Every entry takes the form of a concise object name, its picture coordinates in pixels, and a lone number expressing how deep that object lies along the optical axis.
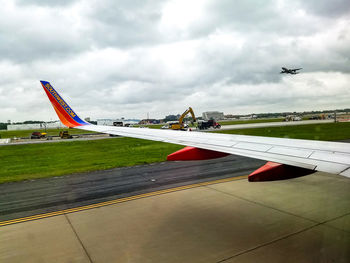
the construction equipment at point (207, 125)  57.06
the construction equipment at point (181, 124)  52.53
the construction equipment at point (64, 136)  42.16
